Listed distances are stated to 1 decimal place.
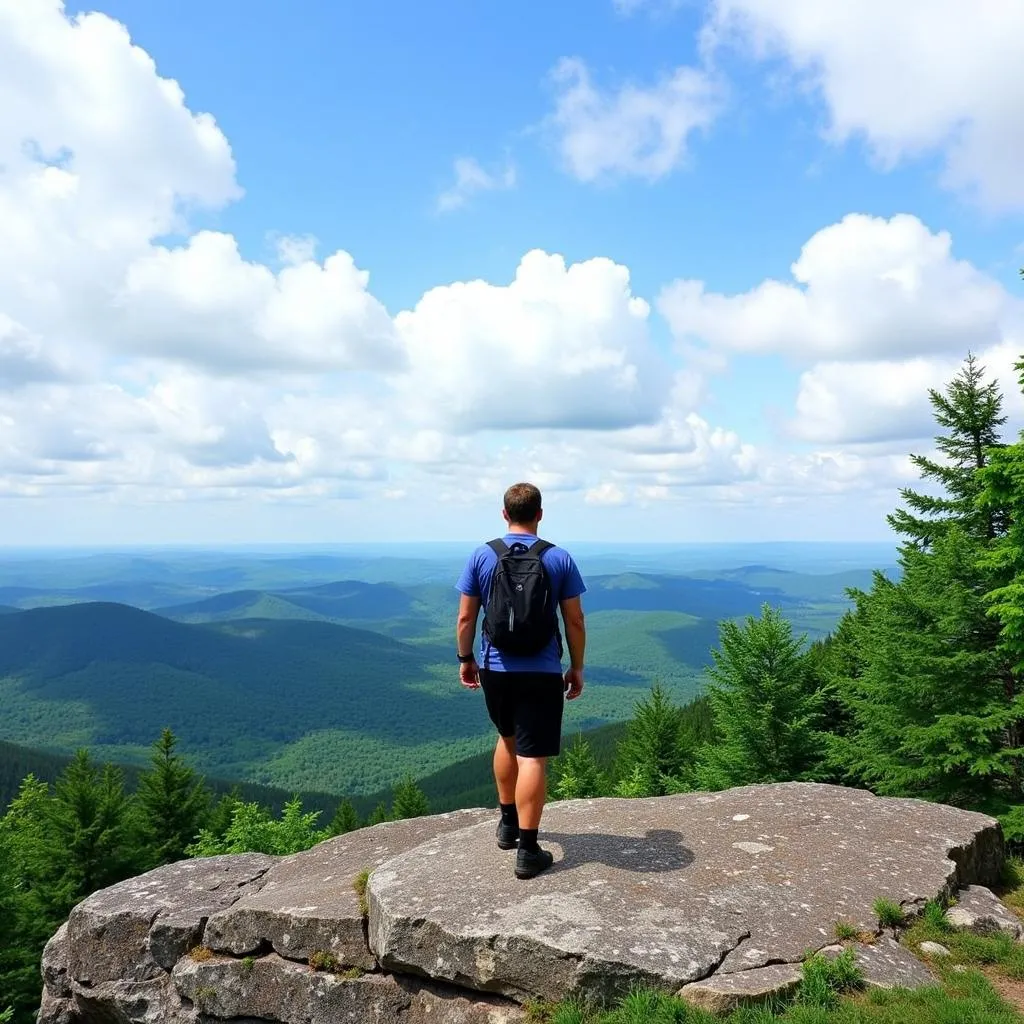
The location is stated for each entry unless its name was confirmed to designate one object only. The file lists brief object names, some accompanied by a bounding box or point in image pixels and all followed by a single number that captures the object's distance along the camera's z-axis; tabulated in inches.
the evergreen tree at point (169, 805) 1358.3
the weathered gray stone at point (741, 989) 197.3
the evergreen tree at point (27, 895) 976.9
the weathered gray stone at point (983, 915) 249.6
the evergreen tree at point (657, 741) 1298.0
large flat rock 218.7
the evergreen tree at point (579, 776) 1309.1
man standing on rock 245.1
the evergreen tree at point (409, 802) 1780.3
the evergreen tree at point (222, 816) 1402.9
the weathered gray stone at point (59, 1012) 380.2
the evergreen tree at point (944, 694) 539.2
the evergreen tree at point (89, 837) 1177.4
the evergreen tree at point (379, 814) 1791.3
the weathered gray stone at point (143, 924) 340.8
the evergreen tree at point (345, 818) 1688.0
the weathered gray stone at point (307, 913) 279.9
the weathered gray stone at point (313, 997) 241.0
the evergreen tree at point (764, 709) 764.6
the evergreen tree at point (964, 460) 664.4
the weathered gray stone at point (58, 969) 380.8
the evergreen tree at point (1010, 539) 464.1
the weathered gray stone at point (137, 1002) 317.1
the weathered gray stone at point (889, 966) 205.6
